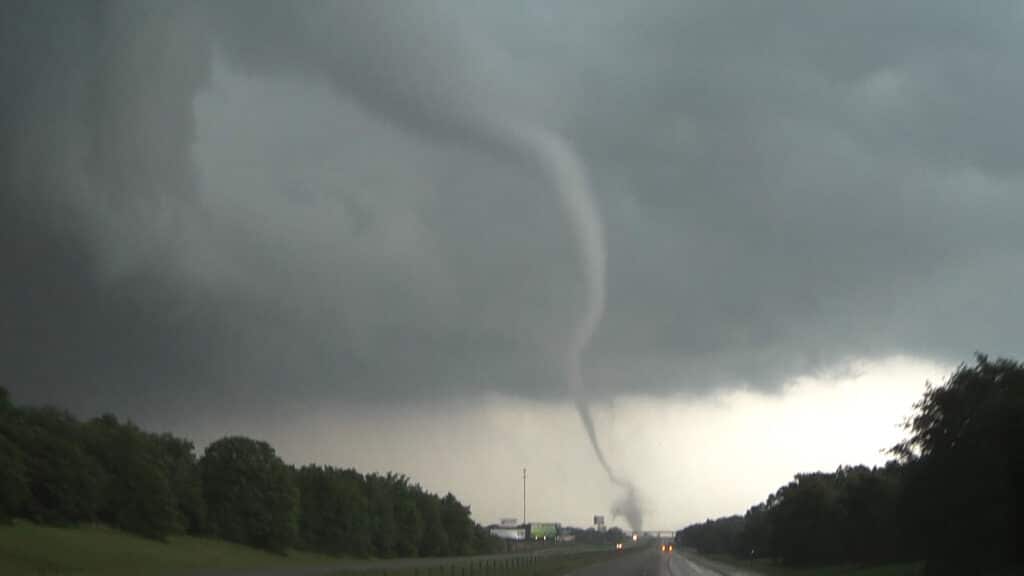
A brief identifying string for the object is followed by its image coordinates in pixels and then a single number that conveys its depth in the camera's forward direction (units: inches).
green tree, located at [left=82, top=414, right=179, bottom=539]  3937.0
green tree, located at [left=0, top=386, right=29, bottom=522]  3211.1
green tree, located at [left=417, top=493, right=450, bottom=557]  6505.9
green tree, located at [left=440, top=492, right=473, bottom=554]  6870.1
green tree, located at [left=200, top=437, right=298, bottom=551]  4702.3
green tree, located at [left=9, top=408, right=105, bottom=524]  3494.1
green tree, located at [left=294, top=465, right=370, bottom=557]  5285.4
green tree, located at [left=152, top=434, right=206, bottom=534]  4397.1
